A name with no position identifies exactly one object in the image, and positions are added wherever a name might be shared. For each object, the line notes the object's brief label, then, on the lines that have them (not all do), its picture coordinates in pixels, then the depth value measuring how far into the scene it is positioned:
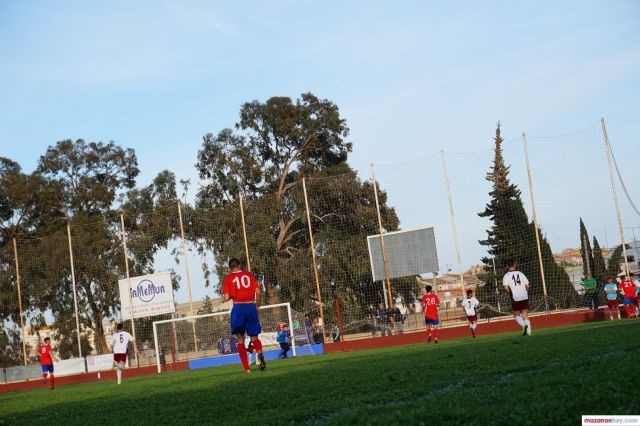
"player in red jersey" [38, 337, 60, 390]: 26.72
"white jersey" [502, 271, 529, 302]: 19.22
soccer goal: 32.66
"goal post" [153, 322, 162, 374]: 32.75
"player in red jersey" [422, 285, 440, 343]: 25.06
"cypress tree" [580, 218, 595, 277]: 33.17
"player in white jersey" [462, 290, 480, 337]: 26.27
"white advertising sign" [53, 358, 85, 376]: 35.75
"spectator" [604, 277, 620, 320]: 27.06
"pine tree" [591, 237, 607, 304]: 40.53
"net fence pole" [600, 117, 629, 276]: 27.89
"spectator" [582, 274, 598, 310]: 29.92
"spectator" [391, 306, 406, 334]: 31.73
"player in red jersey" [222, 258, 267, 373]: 13.78
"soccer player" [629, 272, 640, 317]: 27.94
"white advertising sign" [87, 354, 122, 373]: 35.50
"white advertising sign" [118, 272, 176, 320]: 35.44
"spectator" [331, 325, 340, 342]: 32.44
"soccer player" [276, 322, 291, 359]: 29.10
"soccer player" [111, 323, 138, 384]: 23.14
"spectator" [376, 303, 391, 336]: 31.86
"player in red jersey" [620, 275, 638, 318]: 27.05
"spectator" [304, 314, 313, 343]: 31.96
